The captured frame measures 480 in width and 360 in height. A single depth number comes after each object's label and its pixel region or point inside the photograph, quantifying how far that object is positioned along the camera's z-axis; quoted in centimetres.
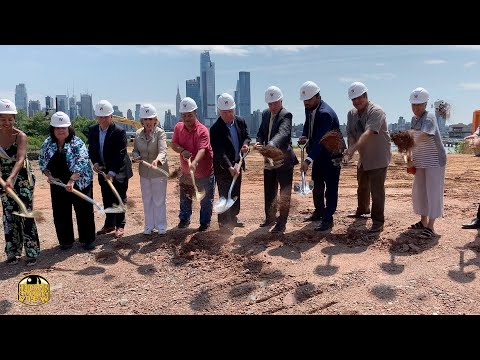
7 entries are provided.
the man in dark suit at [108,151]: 551
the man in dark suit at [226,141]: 545
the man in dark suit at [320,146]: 530
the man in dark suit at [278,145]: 530
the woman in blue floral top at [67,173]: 507
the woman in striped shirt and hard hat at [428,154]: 495
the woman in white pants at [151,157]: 550
